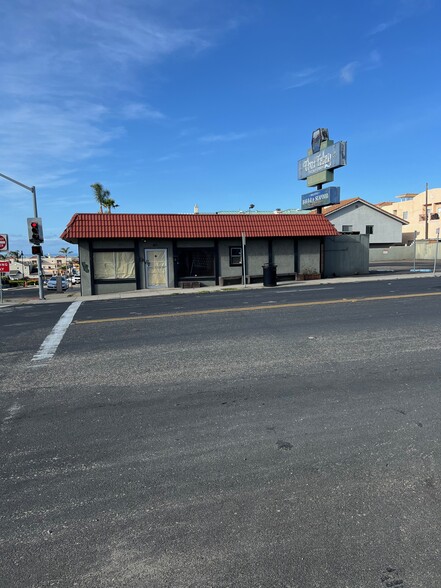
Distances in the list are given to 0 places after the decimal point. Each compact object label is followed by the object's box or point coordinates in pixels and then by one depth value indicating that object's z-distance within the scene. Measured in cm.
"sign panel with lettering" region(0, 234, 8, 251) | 1927
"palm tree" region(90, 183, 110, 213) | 5000
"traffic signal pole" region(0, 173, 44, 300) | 2021
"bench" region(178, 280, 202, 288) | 2253
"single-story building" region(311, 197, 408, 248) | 5119
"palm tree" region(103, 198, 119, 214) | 5096
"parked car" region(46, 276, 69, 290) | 4006
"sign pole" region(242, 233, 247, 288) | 2109
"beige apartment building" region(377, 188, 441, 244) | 6309
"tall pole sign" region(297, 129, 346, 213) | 2533
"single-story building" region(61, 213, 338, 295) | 2131
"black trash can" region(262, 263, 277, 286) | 2145
